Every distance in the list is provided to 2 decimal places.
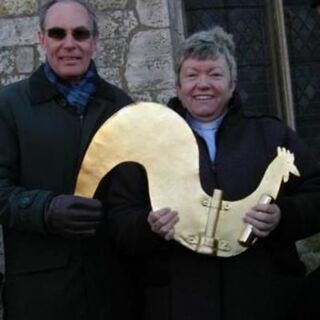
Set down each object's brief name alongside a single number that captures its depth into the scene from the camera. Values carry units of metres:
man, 2.19
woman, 2.12
